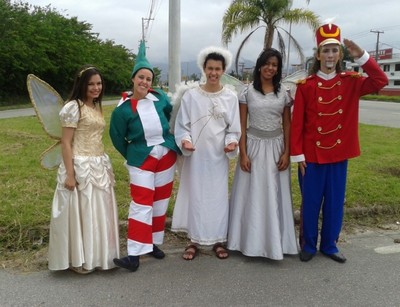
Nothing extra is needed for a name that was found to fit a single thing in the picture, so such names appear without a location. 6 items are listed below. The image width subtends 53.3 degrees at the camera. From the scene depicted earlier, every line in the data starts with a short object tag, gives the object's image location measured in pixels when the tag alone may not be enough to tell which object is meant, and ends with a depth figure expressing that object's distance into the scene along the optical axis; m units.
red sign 59.54
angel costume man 3.25
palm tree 11.77
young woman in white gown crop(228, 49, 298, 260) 3.32
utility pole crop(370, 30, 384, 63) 47.06
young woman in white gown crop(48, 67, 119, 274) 3.02
